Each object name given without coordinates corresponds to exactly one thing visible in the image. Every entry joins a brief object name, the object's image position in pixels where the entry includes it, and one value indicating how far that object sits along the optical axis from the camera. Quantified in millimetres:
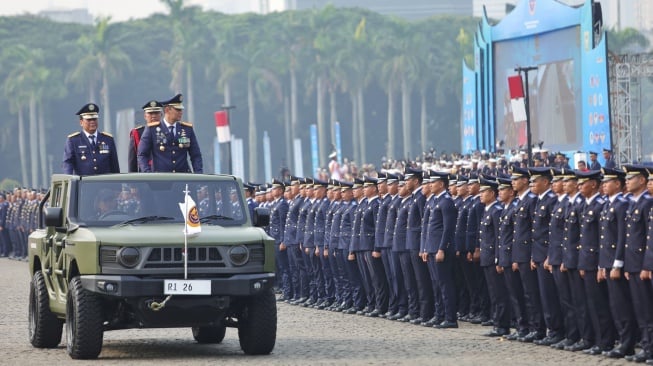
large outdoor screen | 48031
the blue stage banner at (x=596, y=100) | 44781
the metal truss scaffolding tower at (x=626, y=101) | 46781
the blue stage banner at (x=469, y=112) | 56062
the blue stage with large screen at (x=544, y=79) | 45938
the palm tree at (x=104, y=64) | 99812
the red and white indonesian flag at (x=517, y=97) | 41066
